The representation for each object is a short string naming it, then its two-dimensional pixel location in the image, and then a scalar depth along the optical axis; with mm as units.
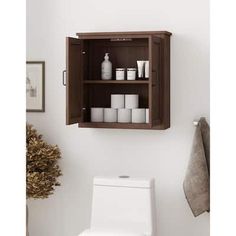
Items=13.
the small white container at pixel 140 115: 2727
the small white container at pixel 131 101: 2756
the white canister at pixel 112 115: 2797
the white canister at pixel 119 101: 2785
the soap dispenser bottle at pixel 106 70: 2799
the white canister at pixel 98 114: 2838
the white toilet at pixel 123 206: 2625
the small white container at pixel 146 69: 2709
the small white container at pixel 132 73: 2728
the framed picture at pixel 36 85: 3025
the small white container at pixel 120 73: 2758
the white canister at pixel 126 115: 2762
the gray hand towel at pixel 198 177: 2645
